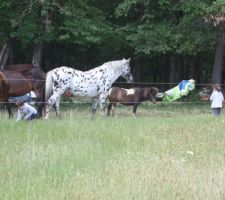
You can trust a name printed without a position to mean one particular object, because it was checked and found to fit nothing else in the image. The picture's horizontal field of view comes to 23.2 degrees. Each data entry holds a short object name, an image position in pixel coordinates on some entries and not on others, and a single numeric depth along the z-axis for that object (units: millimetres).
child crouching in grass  15766
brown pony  21391
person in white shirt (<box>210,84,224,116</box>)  20062
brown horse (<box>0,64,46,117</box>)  17688
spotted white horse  18297
